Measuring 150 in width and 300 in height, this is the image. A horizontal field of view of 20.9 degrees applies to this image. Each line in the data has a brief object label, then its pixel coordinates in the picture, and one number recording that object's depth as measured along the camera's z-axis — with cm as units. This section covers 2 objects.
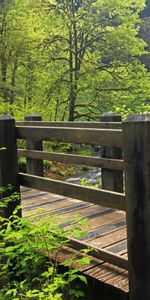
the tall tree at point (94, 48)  1562
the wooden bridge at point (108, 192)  242
